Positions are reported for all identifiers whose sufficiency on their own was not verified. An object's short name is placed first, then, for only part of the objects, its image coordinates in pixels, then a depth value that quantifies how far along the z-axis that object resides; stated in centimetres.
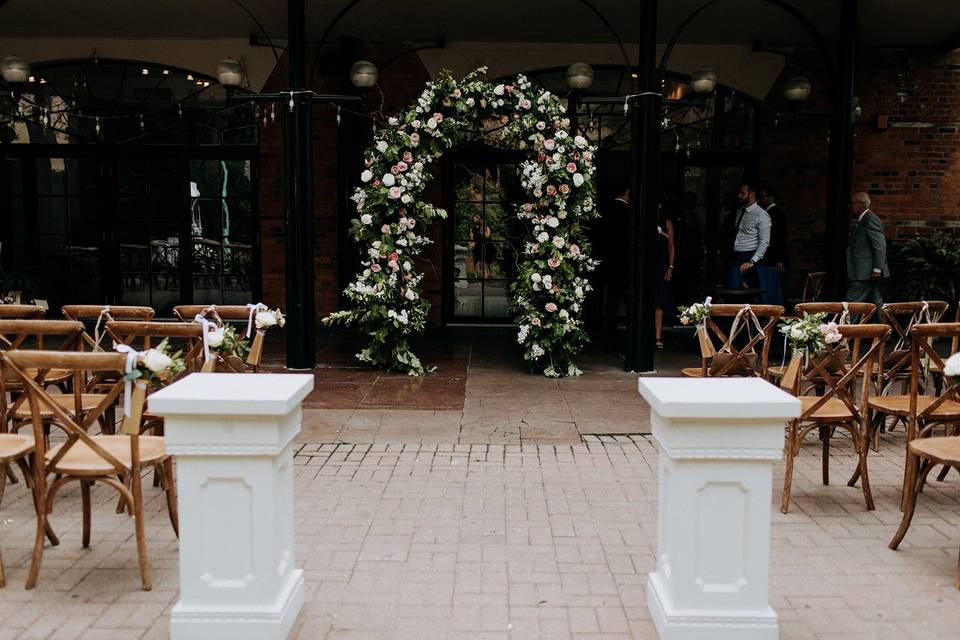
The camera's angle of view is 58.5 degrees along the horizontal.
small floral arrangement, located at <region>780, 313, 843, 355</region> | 451
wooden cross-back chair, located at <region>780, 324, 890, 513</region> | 458
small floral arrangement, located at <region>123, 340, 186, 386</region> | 340
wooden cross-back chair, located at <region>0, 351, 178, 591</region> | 345
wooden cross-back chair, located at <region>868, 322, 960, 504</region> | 425
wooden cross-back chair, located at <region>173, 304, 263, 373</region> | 490
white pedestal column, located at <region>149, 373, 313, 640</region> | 295
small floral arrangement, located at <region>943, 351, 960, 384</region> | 367
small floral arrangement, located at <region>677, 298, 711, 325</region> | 565
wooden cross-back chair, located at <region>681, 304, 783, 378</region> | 556
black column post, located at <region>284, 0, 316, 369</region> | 772
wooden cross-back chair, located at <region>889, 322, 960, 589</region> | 392
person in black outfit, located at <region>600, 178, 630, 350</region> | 920
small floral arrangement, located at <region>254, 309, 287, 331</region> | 498
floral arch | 765
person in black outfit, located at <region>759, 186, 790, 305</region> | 934
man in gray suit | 908
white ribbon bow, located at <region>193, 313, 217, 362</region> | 452
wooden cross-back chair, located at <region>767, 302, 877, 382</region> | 567
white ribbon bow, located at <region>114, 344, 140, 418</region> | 342
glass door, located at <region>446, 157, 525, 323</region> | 1103
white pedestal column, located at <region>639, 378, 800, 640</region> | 297
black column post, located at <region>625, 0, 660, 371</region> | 779
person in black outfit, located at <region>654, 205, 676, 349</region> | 936
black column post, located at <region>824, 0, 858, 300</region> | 817
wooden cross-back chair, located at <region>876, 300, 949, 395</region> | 570
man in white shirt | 898
